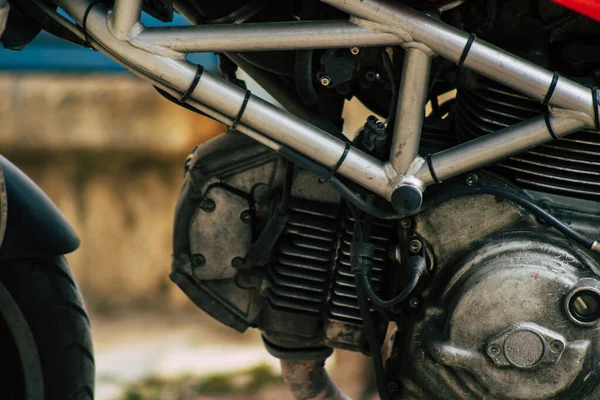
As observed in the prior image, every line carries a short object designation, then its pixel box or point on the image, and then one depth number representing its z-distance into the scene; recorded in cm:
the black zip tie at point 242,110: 365
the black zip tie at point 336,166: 369
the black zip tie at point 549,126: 365
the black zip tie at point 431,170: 371
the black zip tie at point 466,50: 352
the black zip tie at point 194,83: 361
